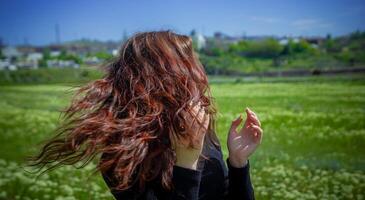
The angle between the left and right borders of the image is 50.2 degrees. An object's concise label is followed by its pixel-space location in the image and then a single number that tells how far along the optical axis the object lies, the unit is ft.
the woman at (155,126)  7.22
